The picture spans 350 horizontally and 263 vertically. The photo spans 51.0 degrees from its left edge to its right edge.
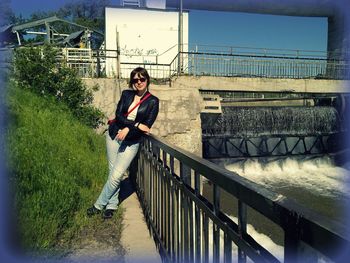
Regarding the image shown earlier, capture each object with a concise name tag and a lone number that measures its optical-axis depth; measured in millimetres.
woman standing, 3500
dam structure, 1097
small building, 17609
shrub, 8430
